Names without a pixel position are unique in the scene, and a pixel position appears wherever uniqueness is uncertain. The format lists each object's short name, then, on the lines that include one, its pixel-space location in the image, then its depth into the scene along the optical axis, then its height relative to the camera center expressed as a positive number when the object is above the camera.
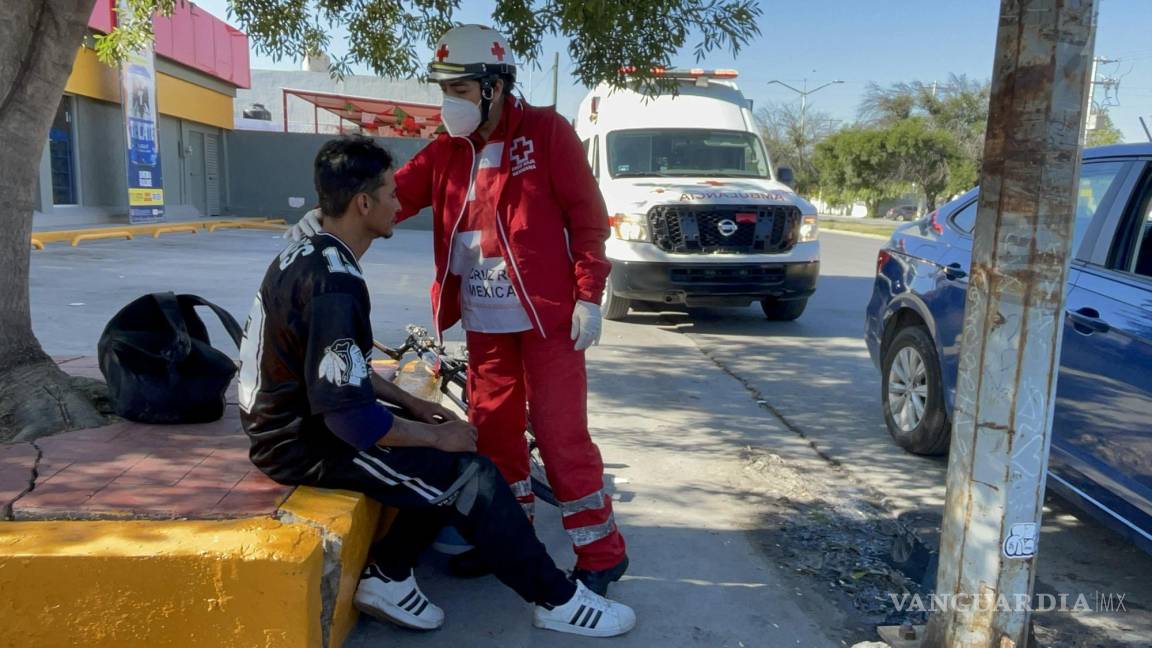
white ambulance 8.48 -0.26
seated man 2.46 -0.74
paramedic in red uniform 3.07 -0.21
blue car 3.20 -0.57
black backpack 3.38 -0.71
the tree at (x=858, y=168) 50.97 +2.28
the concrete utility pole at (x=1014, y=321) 2.27 -0.31
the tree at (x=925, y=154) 47.84 +2.97
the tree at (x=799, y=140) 61.00 +4.60
